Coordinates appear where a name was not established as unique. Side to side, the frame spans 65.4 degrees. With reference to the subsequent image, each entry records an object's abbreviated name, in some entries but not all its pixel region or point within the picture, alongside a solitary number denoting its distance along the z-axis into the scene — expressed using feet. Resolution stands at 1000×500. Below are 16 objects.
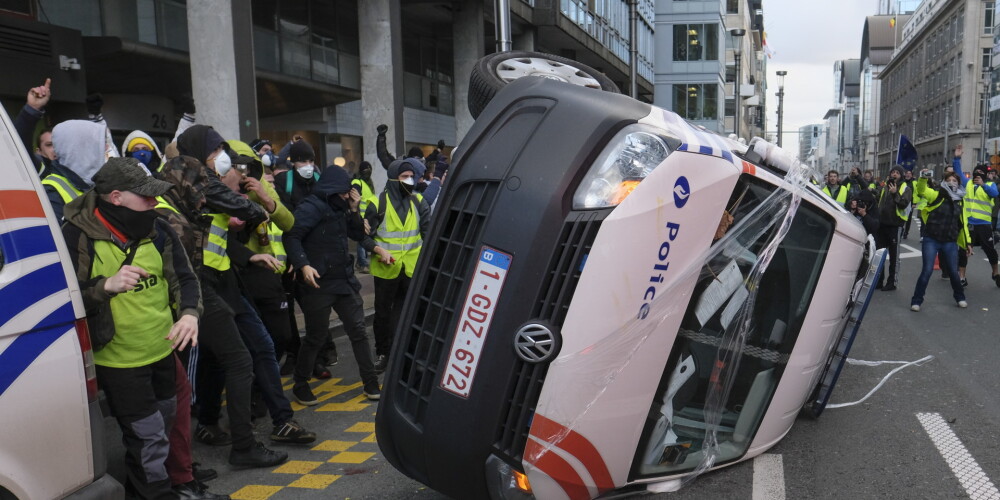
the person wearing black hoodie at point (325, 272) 17.54
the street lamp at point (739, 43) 156.97
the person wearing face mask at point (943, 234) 30.91
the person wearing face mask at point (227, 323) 13.79
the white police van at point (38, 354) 8.18
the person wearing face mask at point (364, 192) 22.65
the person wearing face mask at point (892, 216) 36.76
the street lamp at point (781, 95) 199.13
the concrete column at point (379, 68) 55.26
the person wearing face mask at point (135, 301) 10.42
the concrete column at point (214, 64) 37.86
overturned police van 9.33
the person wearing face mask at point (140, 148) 16.48
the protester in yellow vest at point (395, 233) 20.68
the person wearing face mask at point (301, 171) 19.49
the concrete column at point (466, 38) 66.39
